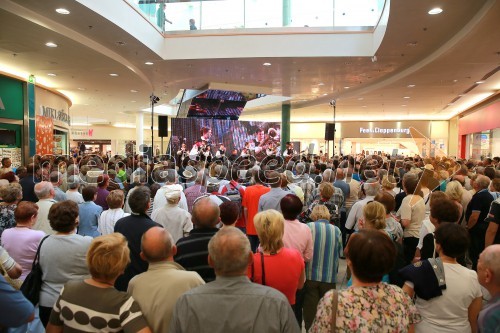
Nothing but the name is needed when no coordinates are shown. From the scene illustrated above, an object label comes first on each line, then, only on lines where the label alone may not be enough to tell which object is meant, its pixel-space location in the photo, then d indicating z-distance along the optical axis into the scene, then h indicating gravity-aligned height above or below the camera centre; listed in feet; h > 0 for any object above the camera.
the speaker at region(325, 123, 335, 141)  59.36 +3.16
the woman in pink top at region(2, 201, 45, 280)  10.33 -2.40
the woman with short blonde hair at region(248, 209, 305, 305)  8.42 -2.38
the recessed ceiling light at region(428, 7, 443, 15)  24.70 +9.00
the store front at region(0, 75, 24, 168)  38.09 +2.92
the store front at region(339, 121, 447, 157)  97.91 +4.19
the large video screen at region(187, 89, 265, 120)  65.92 +8.17
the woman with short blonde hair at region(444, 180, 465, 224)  15.15 -1.45
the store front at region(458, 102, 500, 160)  56.85 +3.53
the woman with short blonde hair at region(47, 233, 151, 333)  6.35 -2.48
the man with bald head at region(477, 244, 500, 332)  6.57 -2.25
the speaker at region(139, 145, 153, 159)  52.75 -0.07
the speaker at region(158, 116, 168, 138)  50.49 +3.05
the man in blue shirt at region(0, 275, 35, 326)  6.50 -2.66
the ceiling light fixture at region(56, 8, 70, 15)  24.50 +8.62
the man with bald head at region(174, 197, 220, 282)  9.17 -2.15
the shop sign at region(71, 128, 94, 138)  123.34 +4.93
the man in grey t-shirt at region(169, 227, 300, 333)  5.83 -2.30
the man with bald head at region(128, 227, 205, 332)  6.86 -2.36
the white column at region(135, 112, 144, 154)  89.30 +4.91
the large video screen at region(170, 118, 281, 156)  65.98 +2.96
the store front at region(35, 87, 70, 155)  44.83 +3.32
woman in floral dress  5.97 -2.28
